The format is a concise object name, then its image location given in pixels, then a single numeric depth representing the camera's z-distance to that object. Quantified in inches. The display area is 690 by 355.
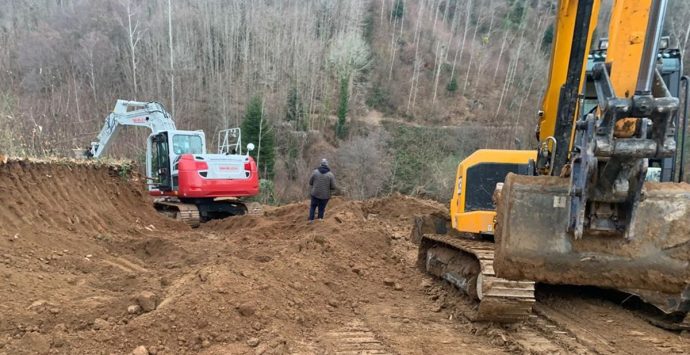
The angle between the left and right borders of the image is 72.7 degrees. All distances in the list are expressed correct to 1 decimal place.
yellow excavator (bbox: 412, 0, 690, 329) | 96.1
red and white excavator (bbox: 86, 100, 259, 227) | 438.0
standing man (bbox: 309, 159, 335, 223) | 381.4
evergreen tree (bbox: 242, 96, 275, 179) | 1123.3
